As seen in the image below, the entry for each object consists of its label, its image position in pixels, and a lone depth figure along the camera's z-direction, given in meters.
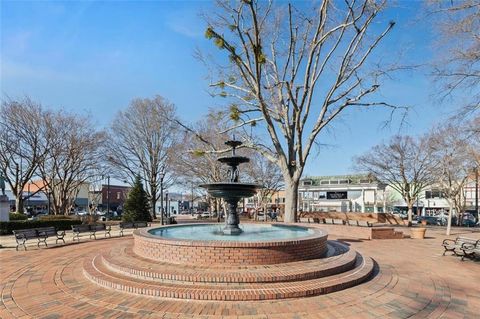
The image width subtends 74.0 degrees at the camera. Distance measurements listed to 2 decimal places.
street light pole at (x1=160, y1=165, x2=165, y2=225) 34.15
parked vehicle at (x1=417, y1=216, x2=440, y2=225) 36.40
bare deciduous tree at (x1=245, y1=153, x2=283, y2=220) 33.81
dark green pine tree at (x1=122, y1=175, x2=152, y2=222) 29.69
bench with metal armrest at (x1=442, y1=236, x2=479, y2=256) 11.08
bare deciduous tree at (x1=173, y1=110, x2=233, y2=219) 26.86
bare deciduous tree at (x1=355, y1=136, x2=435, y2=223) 30.08
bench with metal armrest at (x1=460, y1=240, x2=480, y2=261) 10.64
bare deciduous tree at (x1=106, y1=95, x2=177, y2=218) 31.78
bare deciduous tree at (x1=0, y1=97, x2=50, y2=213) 24.53
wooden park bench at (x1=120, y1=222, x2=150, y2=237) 19.80
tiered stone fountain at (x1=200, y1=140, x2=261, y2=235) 10.52
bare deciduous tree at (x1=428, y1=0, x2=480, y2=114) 9.83
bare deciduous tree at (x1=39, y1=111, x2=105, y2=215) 26.52
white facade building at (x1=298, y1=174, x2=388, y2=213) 61.38
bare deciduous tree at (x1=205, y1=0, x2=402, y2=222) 16.09
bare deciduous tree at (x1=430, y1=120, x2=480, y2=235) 23.43
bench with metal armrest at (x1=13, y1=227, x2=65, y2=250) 13.28
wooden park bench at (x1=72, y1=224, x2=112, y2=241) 16.22
